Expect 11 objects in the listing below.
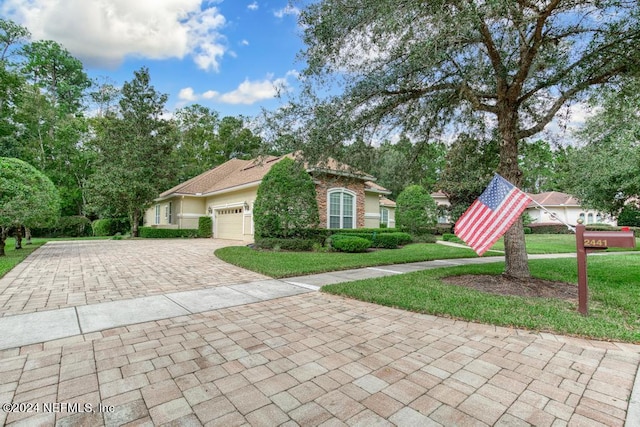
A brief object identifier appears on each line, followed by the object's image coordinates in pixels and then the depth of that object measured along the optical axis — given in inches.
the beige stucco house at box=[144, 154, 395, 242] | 620.1
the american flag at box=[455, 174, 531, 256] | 199.8
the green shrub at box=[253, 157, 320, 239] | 495.8
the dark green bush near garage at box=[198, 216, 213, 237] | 819.4
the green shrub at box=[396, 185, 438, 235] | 746.8
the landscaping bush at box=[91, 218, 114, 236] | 973.8
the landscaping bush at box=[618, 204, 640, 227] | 883.6
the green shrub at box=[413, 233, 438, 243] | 711.1
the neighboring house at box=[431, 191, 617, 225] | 1263.5
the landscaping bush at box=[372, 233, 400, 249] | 571.2
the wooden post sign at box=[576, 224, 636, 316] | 154.3
